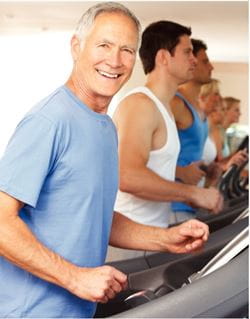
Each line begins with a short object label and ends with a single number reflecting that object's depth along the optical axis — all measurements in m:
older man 1.83
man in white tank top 2.97
